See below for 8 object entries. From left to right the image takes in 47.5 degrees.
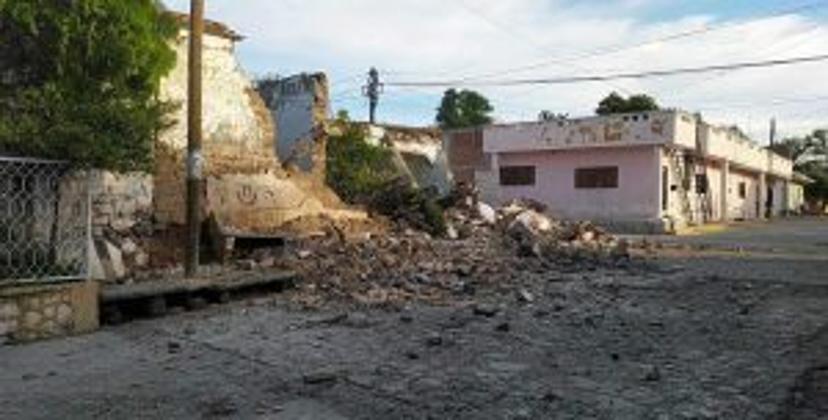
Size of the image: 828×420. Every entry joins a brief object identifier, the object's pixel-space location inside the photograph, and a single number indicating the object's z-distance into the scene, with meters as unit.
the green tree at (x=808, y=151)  67.25
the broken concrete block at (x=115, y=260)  13.29
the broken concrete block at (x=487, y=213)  19.92
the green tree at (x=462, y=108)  60.84
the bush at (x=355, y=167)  21.75
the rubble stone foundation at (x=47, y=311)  9.52
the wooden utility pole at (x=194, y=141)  11.85
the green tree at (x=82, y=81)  10.27
